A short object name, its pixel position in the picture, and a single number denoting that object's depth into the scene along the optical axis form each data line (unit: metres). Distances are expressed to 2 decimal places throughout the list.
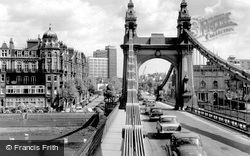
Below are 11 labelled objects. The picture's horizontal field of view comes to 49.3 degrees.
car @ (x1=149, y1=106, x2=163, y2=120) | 24.91
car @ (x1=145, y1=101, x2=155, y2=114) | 34.76
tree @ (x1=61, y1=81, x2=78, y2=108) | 65.31
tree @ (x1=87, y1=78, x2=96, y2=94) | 90.52
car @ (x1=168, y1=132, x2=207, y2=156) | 10.95
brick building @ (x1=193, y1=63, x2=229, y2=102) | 70.88
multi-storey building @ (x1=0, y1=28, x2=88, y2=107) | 65.00
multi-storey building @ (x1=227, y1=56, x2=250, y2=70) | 107.78
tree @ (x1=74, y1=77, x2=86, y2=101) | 74.01
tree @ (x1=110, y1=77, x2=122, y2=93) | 110.57
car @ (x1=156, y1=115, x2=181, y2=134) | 16.78
